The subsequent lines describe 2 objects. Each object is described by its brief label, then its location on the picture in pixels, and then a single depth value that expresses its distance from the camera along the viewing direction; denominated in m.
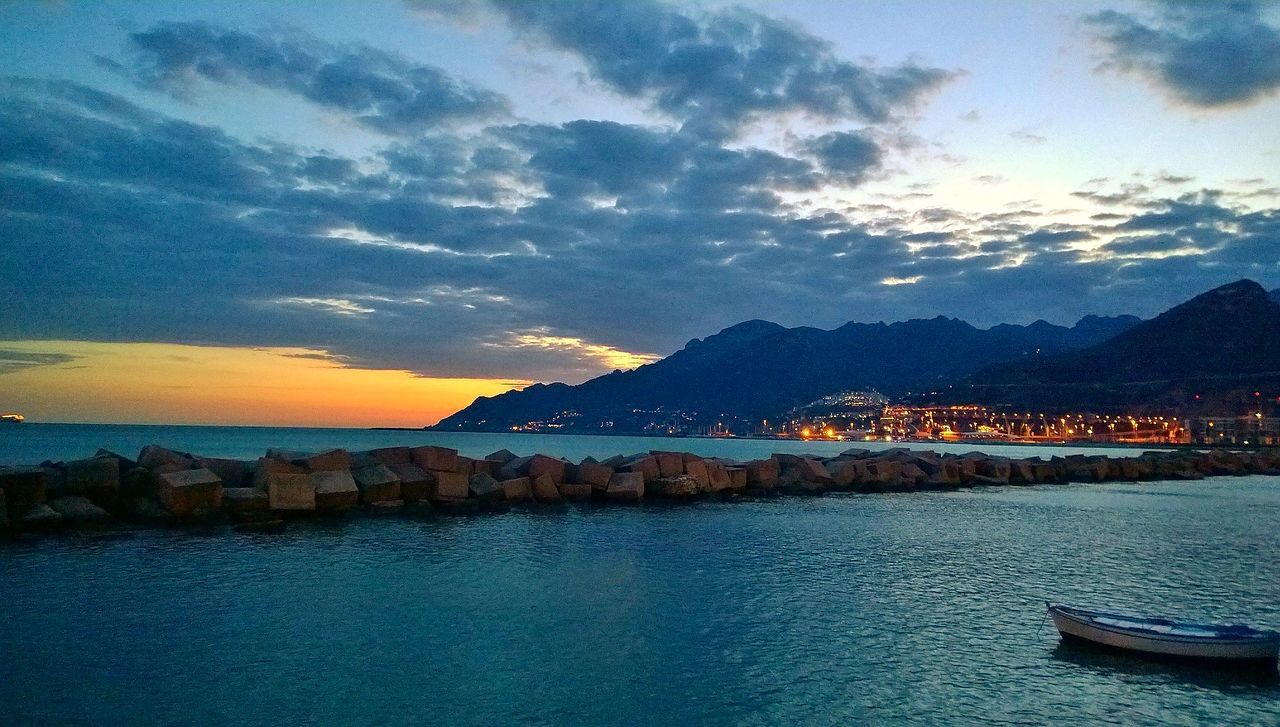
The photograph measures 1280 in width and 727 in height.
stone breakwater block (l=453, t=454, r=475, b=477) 23.93
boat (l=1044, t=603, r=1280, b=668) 9.37
